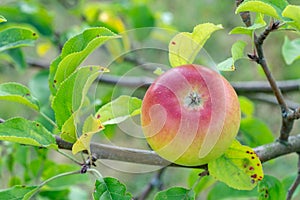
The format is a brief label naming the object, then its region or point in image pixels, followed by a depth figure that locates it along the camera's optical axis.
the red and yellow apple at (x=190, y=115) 0.82
